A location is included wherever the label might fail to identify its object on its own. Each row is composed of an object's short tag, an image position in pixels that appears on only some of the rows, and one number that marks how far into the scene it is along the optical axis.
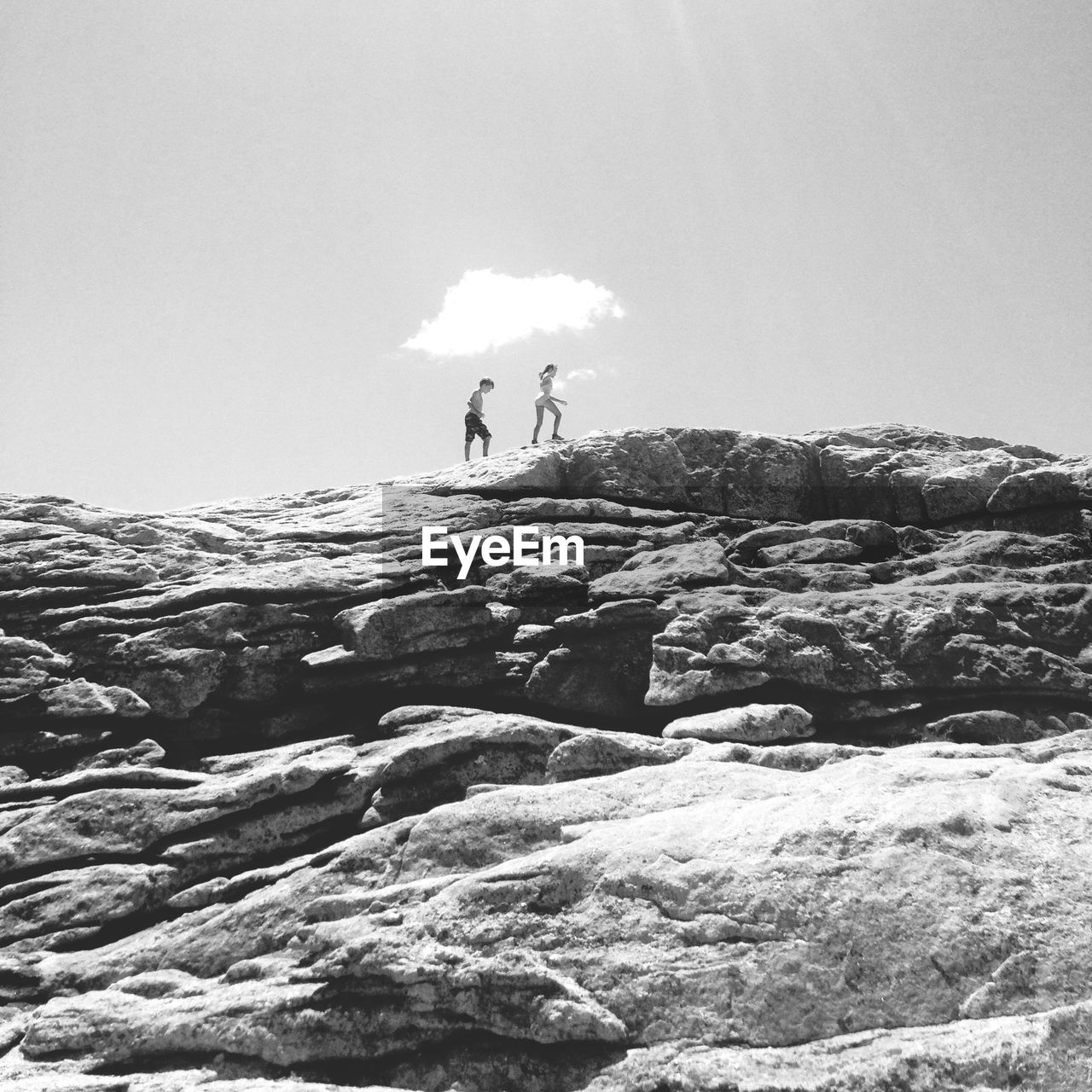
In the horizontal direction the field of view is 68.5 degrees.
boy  30.50
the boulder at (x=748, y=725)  16.69
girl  29.03
